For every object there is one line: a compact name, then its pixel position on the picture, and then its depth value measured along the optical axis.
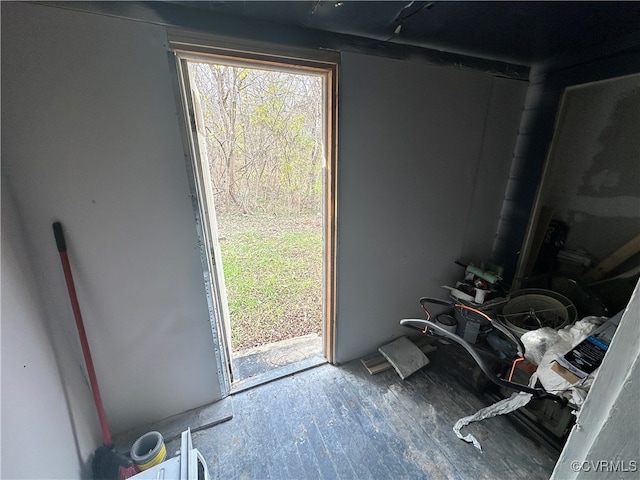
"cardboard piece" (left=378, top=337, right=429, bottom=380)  1.85
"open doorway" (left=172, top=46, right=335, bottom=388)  1.51
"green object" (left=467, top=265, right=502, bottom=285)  1.88
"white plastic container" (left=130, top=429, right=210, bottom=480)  1.05
